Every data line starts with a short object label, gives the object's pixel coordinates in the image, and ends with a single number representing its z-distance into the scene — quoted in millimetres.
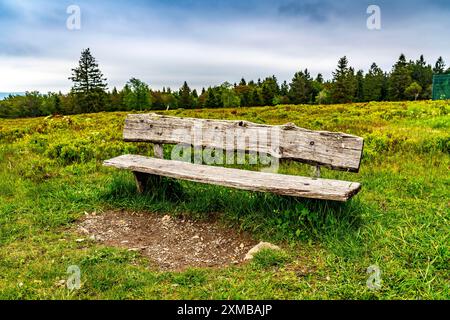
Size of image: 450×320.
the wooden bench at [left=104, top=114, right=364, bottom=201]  4434
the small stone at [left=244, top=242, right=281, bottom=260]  4064
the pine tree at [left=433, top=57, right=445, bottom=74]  95344
